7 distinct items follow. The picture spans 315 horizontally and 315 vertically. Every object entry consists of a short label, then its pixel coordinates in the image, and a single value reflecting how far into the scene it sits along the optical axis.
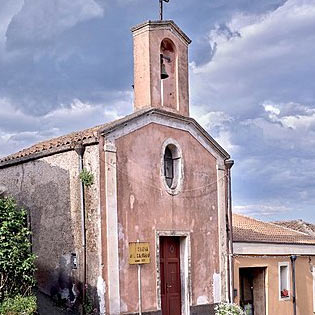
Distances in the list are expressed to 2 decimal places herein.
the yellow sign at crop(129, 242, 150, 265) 14.95
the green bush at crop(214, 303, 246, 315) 16.77
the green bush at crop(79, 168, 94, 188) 14.57
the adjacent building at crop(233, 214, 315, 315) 19.80
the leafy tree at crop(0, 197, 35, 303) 12.83
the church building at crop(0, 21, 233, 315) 14.53
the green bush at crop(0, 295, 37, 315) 12.24
